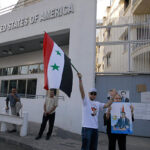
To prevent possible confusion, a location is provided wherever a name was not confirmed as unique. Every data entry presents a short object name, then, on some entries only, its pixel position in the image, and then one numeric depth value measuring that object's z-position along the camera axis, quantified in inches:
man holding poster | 159.9
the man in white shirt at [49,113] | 249.4
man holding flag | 155.3
